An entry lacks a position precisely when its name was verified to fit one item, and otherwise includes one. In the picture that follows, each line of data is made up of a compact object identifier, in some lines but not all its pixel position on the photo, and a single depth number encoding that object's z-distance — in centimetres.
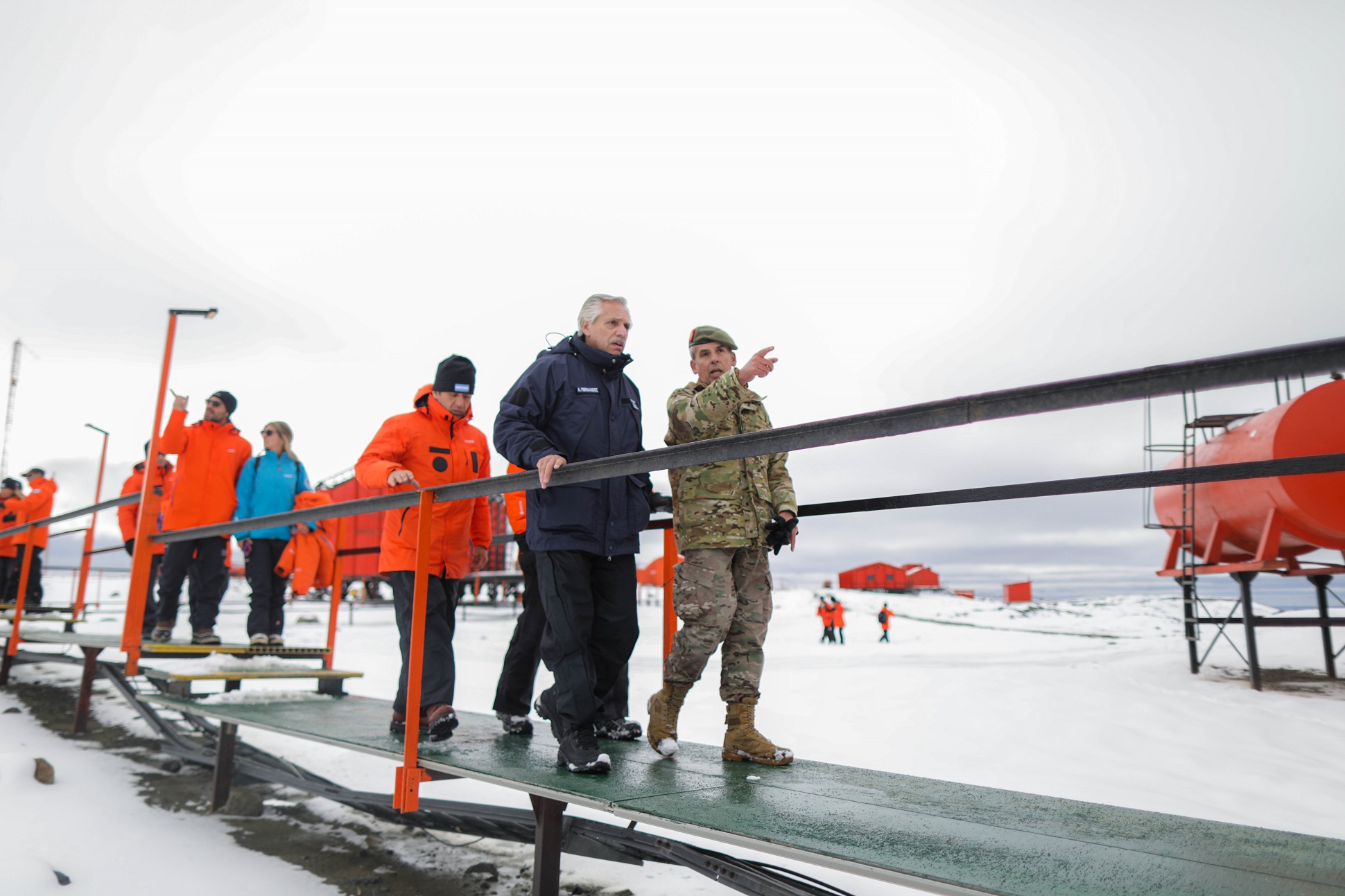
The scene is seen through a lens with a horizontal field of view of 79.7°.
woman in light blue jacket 538
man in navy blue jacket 252
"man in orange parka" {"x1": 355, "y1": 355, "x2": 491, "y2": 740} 305
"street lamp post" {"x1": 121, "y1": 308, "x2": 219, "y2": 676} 460
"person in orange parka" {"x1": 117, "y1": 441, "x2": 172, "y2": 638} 656
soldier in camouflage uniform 265
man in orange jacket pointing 556
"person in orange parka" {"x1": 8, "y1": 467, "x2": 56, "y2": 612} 945
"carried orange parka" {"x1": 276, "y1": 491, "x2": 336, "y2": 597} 520
